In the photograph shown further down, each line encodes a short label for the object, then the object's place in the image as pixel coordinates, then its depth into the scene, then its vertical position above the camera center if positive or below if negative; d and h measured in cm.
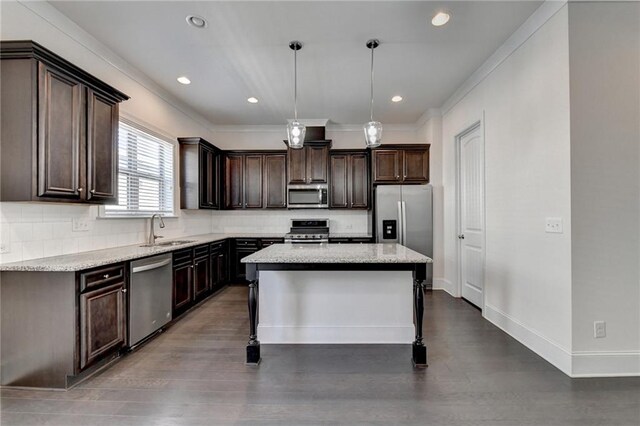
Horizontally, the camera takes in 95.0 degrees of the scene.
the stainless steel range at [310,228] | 529 -24
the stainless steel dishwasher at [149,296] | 268 -79
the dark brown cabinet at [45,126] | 206 +68
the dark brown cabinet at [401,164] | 505 +87
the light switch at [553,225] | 233 -9
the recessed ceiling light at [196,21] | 258 +175
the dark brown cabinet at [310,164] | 528 +92
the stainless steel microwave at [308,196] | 528 +34
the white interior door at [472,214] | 370 +0
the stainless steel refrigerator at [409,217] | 483 -4
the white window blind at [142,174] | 336 +54
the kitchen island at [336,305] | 284 -88
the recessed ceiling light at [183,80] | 372 +175
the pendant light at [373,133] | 271 +76
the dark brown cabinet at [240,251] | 515 -62
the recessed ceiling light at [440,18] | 252 +172
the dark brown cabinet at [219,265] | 449 -80
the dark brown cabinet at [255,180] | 544 +67
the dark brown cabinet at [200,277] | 391 -85
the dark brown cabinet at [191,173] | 456 +67
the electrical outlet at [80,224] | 269 -7
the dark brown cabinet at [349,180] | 531 +63
